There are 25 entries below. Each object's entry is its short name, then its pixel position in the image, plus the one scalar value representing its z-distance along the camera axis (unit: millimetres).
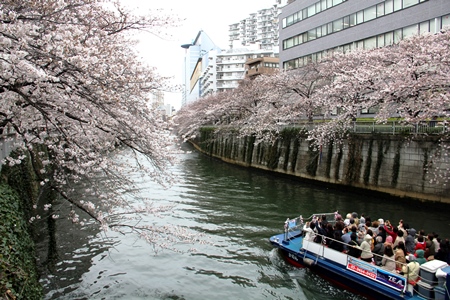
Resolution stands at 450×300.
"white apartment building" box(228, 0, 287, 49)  132250
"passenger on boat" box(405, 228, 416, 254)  10773
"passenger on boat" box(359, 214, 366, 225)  13471
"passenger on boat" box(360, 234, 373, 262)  10445
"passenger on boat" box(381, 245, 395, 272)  9820
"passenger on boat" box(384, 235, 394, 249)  10913
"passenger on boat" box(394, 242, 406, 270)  9791
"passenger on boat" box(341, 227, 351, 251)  11248
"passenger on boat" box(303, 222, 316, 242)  12305
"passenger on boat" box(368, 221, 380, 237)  12227
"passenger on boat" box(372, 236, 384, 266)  10461
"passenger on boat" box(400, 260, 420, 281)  9250
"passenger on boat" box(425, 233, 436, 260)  10008
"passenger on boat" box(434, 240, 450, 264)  9789
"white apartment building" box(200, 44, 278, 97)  91562
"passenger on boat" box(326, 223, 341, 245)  11877
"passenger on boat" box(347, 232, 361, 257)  10702
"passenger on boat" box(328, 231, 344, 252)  11461
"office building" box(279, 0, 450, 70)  26031
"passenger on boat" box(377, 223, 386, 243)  11224
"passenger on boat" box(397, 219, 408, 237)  11591
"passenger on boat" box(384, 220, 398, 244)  11617
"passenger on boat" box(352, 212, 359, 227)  13147
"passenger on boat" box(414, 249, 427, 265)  9469
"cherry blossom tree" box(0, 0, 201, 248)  6160
